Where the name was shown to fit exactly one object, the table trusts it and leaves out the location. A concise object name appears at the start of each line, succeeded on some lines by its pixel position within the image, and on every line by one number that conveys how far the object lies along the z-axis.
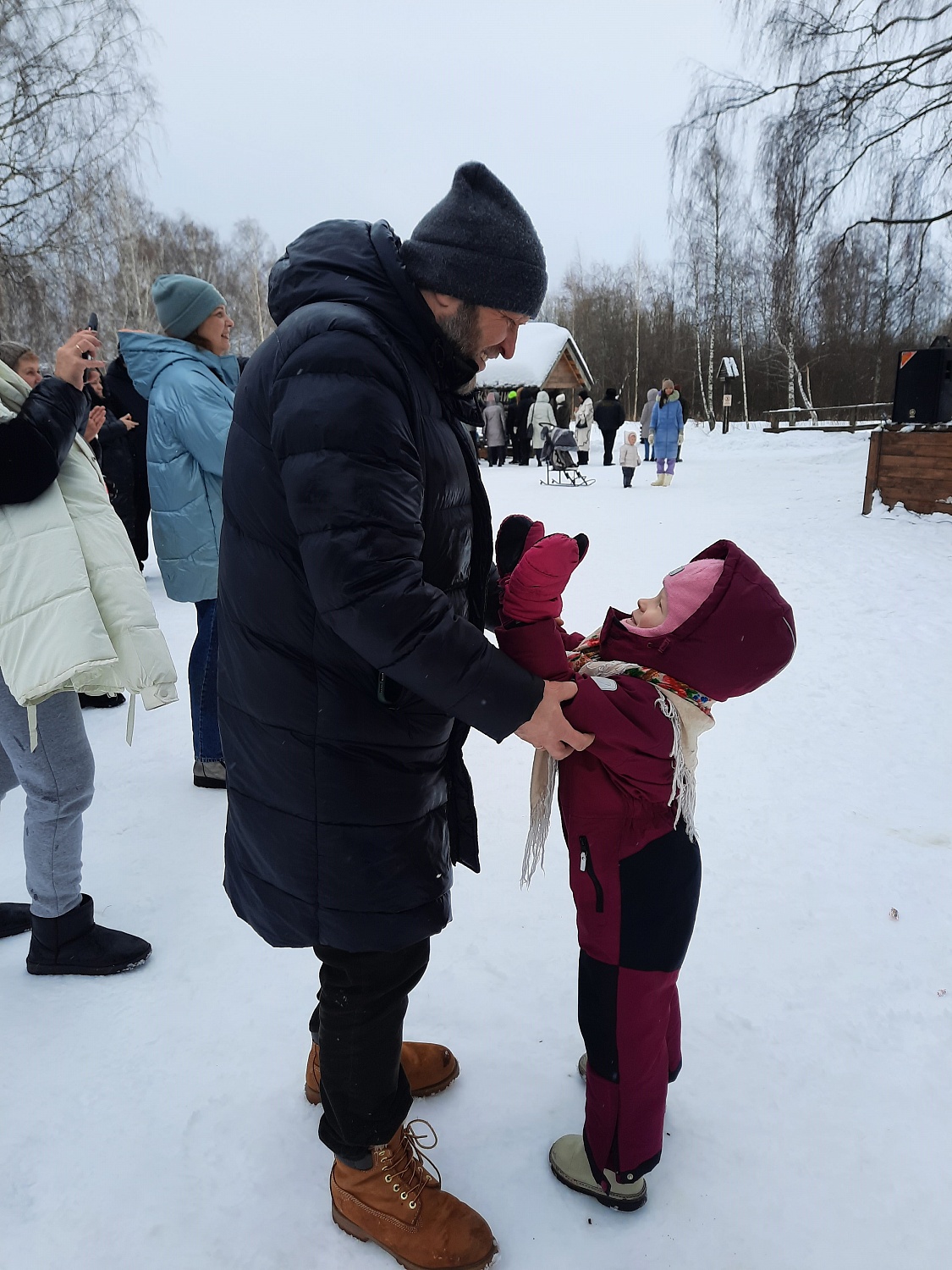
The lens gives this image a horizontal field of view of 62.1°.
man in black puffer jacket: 1.09
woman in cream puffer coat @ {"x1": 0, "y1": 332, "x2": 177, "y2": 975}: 1.84
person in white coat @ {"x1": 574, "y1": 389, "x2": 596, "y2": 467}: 17.27
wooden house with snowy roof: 23.97
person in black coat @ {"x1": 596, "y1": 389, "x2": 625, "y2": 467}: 17.30
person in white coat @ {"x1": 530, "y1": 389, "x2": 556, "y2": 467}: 17.25
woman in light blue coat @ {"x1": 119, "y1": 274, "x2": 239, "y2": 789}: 2.78
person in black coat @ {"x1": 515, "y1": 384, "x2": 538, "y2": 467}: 18.20
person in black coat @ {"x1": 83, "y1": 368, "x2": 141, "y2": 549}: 5.32
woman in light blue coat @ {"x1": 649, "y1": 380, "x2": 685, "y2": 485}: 13.58
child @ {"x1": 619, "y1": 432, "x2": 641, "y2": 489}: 13.11
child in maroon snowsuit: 1.32
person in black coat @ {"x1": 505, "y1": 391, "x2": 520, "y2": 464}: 18.50
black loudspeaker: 7.98
